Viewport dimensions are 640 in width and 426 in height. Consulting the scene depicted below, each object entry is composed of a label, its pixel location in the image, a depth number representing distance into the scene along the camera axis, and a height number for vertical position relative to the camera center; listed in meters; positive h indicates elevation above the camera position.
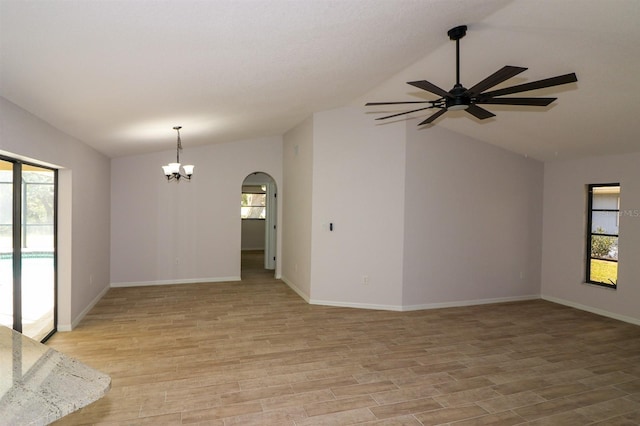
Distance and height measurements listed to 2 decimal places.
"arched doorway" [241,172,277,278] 10.33 -0.60
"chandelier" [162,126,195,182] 5.14 +0.43
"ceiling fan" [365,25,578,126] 2.51 +0.81
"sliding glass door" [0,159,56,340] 3.46 -0.50
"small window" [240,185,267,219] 11.86 -0.01
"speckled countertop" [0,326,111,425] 1.24 -0.67
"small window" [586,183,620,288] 5.73 -0.38
